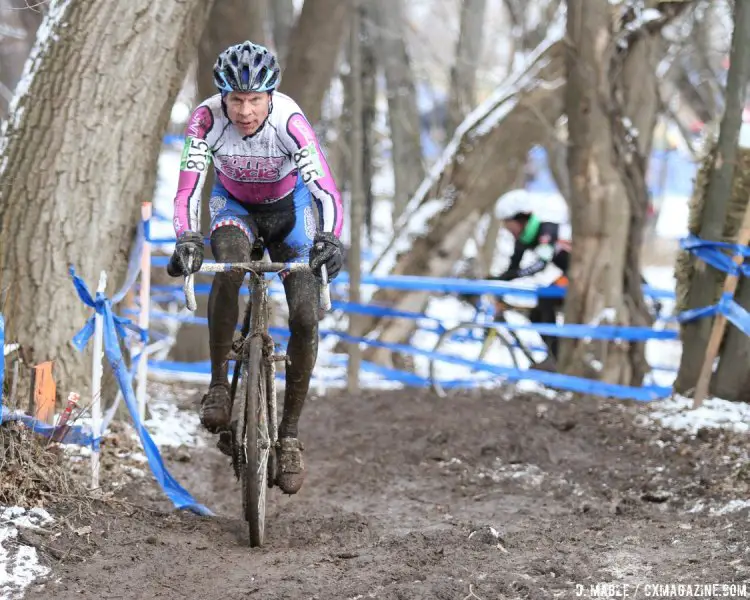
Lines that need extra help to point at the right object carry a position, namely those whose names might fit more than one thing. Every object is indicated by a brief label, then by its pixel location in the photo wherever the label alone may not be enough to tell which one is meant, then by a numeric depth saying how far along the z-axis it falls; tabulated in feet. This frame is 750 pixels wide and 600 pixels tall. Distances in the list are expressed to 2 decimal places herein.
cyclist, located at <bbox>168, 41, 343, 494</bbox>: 32.48
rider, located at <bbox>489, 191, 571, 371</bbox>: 67.62
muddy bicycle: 31.45
